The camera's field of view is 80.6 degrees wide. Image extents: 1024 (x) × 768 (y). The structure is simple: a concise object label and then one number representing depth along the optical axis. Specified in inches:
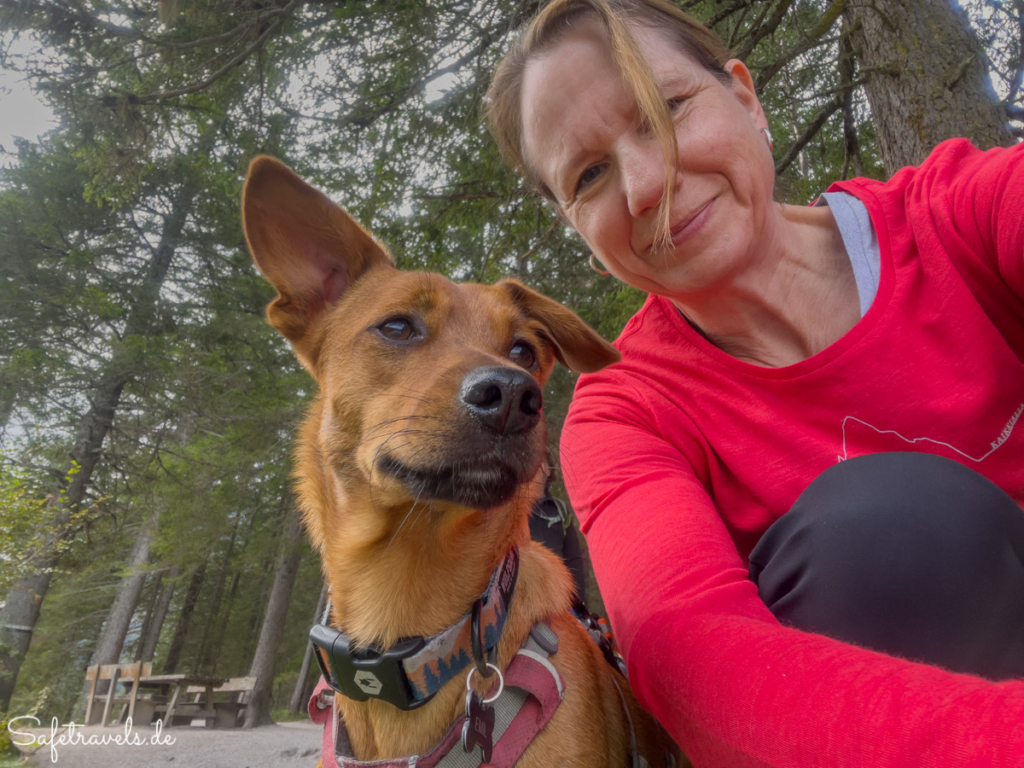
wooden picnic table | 482.3
